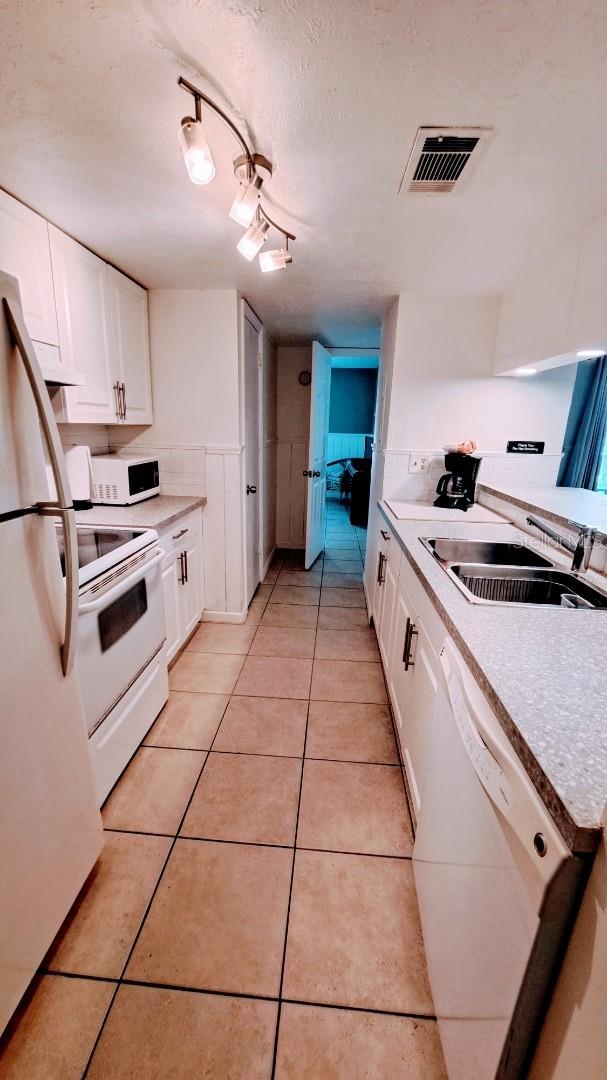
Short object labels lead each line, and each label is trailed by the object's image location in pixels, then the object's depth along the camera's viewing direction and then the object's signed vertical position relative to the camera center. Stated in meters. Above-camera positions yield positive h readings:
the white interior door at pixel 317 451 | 3.59 -0.17
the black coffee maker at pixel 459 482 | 2.38 -0.25
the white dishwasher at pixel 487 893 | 0.56 -0.73
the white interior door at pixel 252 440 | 2.94 -0.08
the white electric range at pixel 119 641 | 1.41 -0.80
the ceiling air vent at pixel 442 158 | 1.13 +0.80
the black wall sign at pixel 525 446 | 2.60 -0.03
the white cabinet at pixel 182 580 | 2.31 -0.90
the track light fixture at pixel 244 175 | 1.00 +0.66
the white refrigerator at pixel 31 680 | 0.91 -0.60
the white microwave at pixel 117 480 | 2.31 -0.30
